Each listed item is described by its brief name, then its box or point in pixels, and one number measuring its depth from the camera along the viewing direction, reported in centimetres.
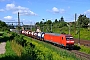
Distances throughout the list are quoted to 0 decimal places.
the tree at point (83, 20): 11050
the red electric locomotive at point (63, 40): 4047
